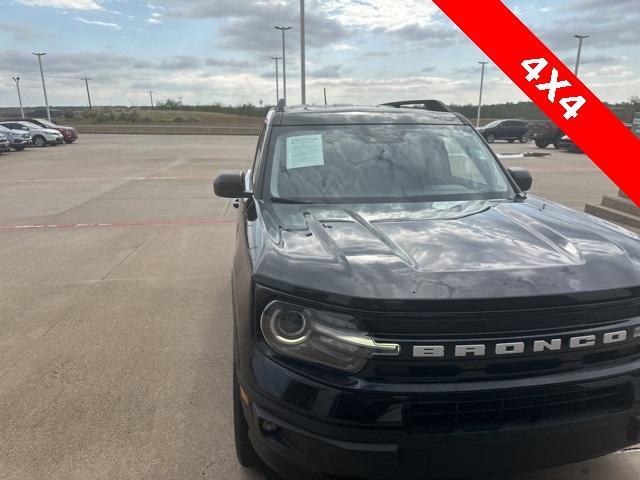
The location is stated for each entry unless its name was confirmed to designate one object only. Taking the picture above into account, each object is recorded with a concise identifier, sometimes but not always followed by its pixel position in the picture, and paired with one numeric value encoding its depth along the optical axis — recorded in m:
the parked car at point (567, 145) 25.31
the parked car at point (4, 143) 23.87
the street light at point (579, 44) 44.15
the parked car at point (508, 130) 35.28
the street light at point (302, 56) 24.19
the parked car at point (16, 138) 26.48
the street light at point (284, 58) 38.06
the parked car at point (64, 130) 31.91
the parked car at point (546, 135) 27.56
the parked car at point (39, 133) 29.88
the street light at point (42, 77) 56.31
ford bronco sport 1.69
